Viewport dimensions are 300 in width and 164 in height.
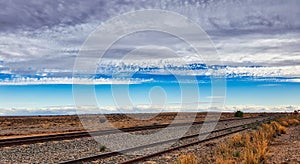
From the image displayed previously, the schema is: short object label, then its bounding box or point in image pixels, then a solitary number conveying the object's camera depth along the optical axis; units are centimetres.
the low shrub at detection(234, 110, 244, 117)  8192
